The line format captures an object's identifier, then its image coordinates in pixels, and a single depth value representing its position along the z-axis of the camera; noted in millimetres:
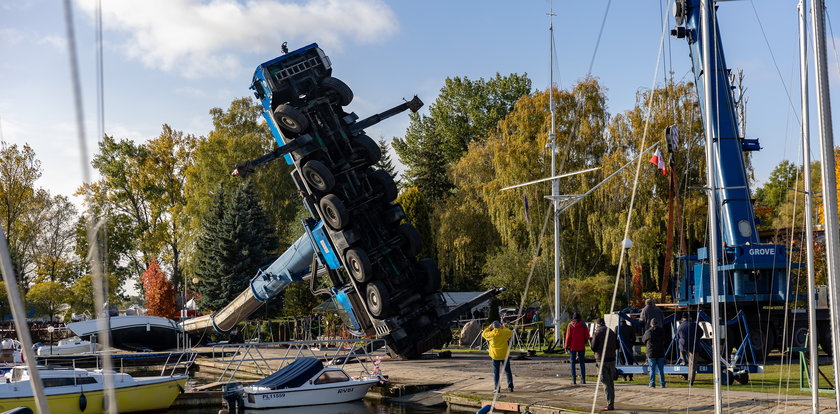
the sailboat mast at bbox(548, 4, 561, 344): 29202
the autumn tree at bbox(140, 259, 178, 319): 48375
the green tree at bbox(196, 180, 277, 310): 45625
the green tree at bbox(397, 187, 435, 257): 47875
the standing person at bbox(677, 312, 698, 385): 17719
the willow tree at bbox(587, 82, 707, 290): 36125
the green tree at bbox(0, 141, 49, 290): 49969
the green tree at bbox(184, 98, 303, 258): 54406
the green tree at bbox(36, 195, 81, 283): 52625
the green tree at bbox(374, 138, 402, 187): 67250
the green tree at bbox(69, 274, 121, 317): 50188
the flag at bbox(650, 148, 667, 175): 22281
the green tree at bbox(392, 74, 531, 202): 62312
